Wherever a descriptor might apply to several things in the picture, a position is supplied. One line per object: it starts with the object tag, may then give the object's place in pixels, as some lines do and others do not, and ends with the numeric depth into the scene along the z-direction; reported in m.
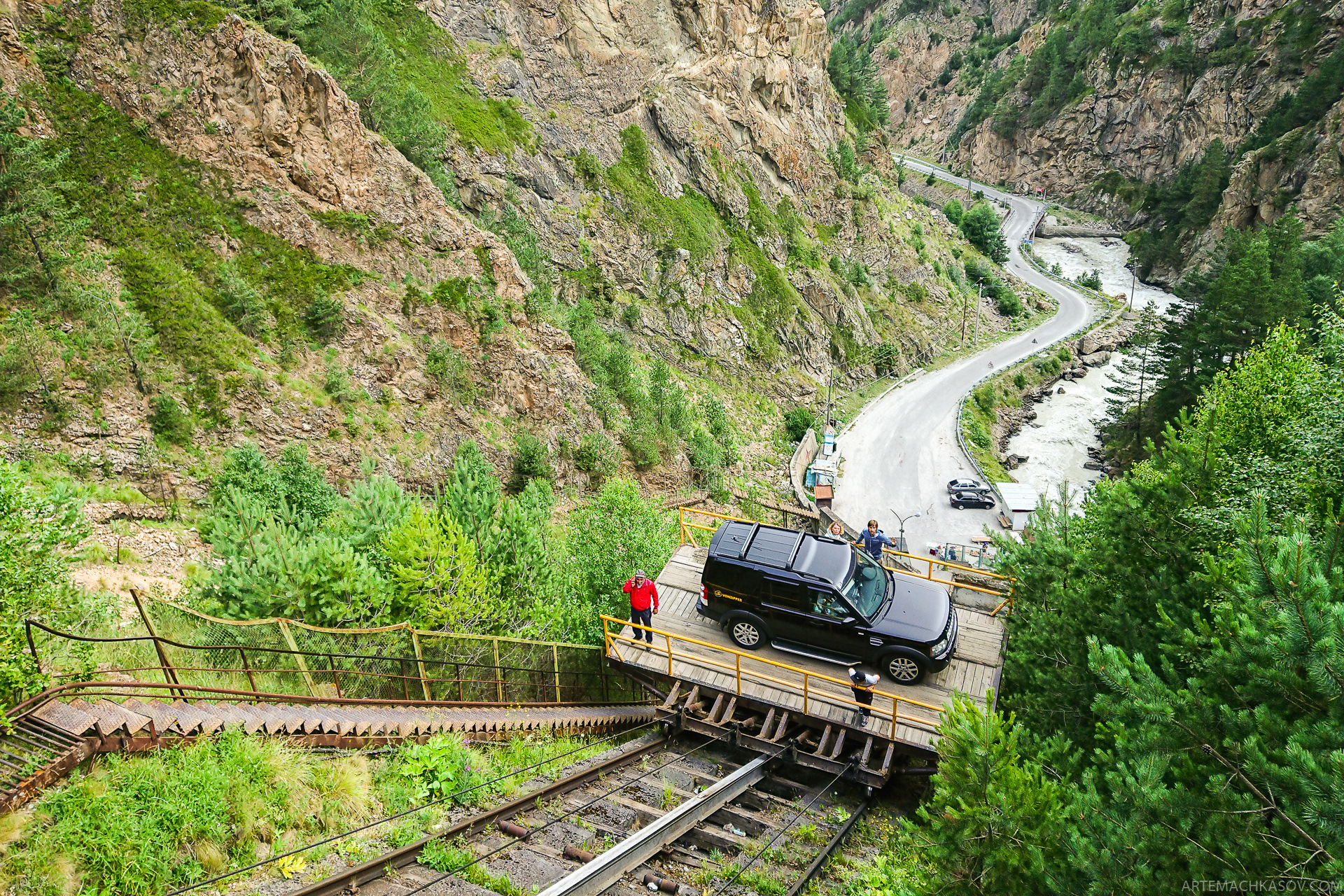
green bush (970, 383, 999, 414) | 52.19
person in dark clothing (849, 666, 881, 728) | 10.56
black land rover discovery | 11.04
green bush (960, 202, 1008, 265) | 83.31
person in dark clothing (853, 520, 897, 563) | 15.01
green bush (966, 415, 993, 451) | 46.97
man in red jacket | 12.23
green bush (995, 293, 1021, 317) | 71.38
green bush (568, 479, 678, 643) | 14.65
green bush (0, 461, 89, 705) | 6.20
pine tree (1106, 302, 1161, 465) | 44.03
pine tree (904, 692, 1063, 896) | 5.76
